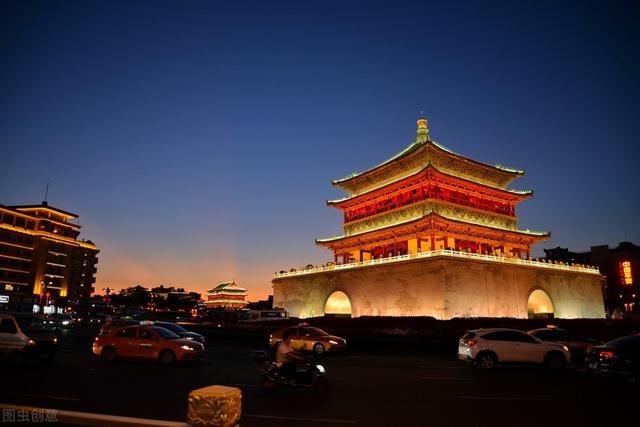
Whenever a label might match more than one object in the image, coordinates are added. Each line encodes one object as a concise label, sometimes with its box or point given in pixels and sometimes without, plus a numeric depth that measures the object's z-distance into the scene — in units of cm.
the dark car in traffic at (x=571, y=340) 1739
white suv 1484
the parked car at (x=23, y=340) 1325
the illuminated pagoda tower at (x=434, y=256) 3338
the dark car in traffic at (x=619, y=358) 1145
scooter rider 968
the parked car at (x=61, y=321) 3977
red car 1509
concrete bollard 411
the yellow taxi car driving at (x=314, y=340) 1975
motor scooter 962
